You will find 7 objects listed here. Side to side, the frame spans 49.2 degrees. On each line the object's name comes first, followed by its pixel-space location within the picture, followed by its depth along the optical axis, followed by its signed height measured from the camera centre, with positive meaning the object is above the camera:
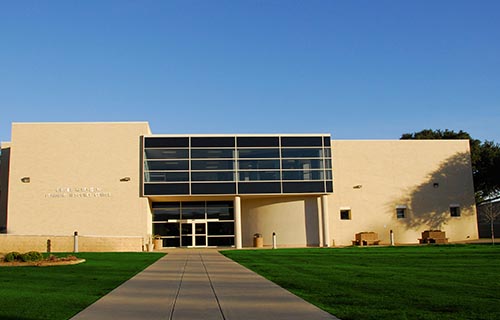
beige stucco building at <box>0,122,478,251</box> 37.31 +3.70
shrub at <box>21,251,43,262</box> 20.52 -0.36
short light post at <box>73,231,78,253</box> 32.56 +0.23
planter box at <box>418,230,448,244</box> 40.81 -0.05
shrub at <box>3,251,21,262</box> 20.64 -0.35
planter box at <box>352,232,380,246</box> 40.34 -0.06
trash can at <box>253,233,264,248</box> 39.53 +0.00
